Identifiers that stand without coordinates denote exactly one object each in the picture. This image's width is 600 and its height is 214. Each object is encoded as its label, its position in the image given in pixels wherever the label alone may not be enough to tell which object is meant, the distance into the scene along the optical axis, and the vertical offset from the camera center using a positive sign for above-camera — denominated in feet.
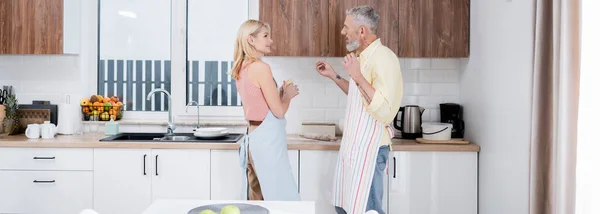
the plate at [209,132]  14.43 -0.79
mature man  11.28 -0.35
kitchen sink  14.15 -0.96
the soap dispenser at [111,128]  15.05 -0.76
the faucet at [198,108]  15.32 -0.26
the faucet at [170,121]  15.01 -0.57
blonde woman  11.62 -0.44
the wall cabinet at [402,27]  14.21 +1.69
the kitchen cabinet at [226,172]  13.57 -1.61
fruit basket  15.67 -0.31
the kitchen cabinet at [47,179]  13.62 -1.82
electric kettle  14.39 -0.48
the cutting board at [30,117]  15.44 -0.53
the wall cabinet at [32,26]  14.56 +1.64
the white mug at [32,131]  14.30 -0.81
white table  7.34 -1.32
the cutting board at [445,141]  13.56 -0.88
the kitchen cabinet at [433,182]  13.47 -1.77
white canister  13.70 -0.65
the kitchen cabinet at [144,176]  13.60 -1.73
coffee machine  14.56 -0.37
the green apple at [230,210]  6.20 -1.12
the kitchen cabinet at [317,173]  13.51 -1.61
